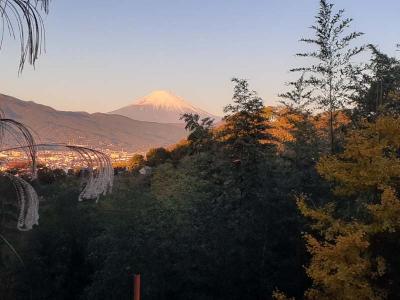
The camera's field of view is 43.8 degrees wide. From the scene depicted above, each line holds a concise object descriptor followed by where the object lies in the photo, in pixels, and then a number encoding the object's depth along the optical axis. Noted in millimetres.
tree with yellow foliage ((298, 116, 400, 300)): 9609
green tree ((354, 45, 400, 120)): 16203
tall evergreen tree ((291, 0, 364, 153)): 14820
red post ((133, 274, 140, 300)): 3245
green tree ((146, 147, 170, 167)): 43531
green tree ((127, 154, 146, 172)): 43788
